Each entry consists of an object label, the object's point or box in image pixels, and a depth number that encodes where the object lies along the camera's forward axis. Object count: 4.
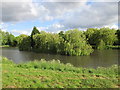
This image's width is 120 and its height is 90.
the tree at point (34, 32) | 52.22
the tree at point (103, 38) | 51.88
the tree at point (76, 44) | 32.12
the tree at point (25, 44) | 52.16
